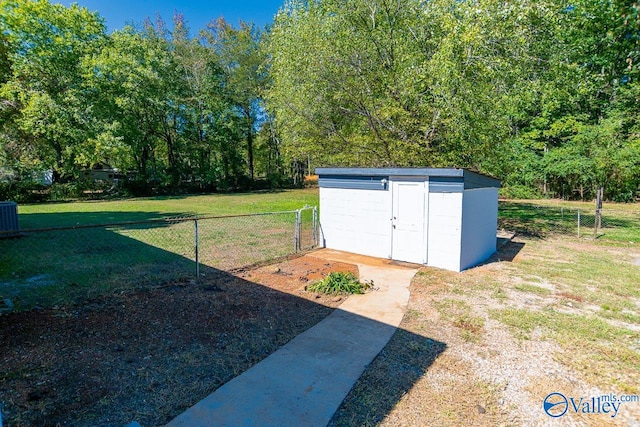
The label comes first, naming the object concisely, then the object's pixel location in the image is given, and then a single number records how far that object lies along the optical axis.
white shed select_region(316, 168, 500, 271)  7.18
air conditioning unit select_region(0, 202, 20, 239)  9.62
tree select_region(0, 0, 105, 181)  20.98
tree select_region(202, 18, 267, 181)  32.09
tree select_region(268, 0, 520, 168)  9.66
